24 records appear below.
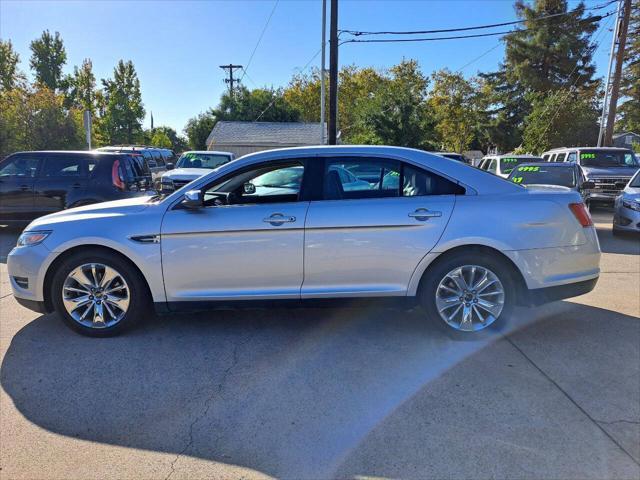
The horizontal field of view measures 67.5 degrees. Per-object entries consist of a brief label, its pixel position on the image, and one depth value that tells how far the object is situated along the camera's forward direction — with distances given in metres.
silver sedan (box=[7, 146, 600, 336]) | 4.10
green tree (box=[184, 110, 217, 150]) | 47.00
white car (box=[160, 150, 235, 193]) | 14.01
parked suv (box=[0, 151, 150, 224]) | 9.00
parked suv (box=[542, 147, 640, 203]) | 13.52
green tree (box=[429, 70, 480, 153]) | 47.03
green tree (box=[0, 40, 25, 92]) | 38.72
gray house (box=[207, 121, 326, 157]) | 33.44
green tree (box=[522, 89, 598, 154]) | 32.72
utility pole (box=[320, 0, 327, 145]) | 19.92
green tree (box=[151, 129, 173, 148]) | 68.25
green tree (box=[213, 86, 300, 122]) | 44.09
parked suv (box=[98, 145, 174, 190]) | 21.14
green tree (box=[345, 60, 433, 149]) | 27.78
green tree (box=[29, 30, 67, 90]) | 47.00
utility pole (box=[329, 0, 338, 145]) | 17.67
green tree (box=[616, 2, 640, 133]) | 45.95
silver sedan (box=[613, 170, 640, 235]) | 9.33
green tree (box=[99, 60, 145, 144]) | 52.38
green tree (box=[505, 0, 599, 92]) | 42.91
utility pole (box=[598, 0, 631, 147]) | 19.81
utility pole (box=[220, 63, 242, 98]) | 50.34
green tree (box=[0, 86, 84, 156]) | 21.58
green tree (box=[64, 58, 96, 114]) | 49.40
